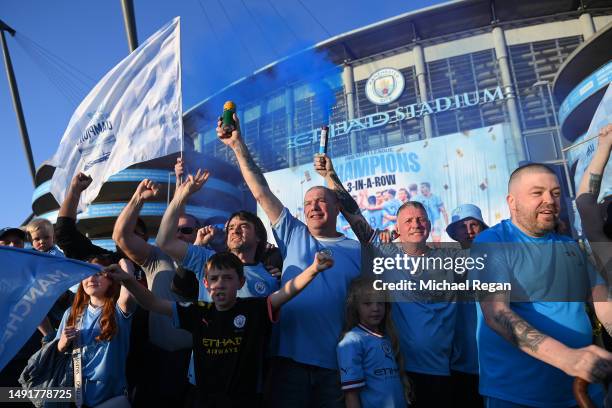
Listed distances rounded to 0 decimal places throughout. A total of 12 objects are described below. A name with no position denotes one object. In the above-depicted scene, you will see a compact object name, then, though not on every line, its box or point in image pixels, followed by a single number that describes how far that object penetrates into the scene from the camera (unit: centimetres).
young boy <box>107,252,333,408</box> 219
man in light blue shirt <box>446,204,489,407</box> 249
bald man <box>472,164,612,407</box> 185
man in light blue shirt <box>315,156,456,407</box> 236
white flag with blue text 393
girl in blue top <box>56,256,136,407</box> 255
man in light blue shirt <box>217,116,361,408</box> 231
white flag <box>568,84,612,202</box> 369
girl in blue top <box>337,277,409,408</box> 224
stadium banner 1384
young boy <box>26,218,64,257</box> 365
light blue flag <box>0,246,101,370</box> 189
